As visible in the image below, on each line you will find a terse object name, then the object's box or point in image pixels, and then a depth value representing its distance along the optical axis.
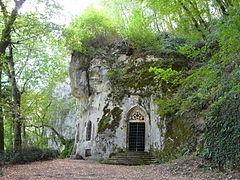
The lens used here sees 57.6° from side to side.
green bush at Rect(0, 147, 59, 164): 10.38
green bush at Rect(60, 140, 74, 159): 22.00
